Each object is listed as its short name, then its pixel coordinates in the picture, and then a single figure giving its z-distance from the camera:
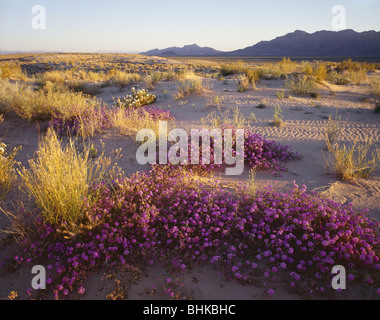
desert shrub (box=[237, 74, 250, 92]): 12.30
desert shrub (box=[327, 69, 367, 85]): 14.47
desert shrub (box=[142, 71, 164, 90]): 13.61
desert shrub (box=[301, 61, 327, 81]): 13.31
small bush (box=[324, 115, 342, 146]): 6.27
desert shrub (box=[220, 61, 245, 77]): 18.65
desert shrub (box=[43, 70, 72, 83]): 15.25
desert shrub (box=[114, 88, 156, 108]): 9.47
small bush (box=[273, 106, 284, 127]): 7.83
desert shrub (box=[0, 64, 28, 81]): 15.26
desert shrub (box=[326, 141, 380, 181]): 4.61
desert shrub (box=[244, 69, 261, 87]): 14.42
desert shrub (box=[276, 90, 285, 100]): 10.83
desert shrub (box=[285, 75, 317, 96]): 11.51
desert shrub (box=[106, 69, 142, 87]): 14.93
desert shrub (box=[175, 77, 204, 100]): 11.39
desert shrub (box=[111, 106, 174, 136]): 6.72
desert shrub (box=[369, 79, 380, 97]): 11.43
